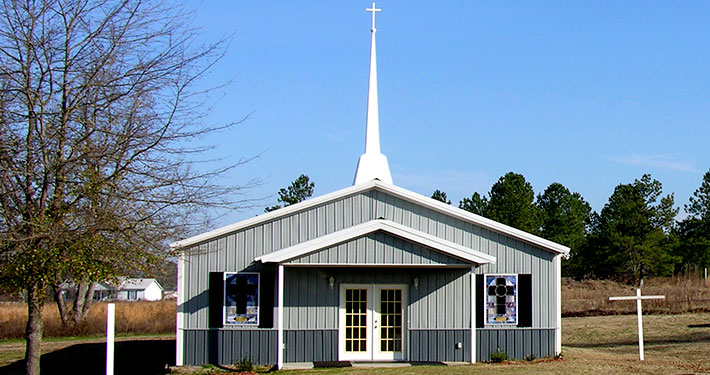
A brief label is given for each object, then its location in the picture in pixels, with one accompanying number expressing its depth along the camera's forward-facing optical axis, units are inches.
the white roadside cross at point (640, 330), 798.5
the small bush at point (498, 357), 802.2
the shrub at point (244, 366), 776.3
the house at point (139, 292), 3500.2
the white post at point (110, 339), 434.6
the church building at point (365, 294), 800.3
